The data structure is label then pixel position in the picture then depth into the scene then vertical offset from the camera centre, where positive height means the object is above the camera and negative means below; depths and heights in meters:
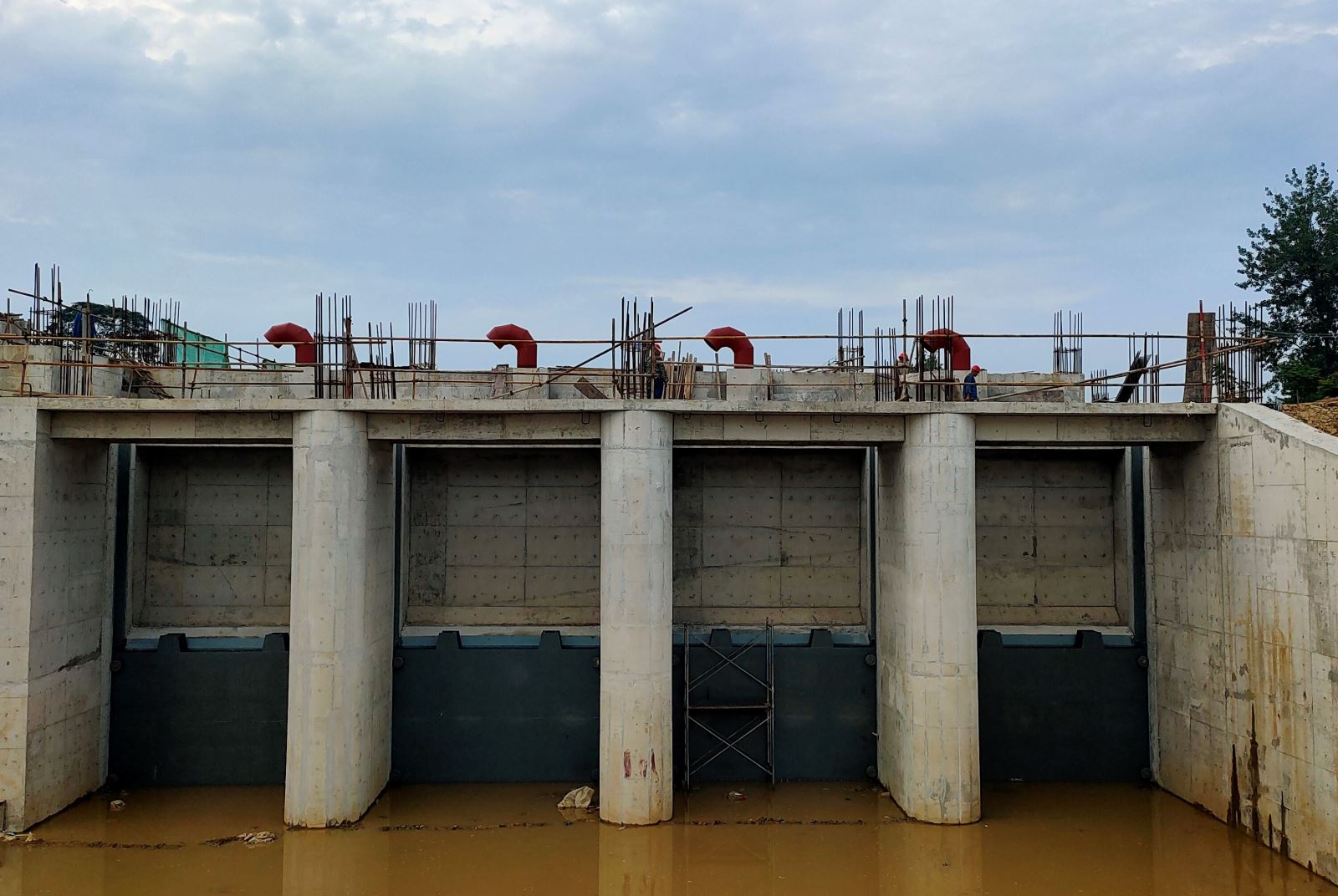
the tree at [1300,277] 27.66 +7.17
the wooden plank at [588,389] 15.68 +2.03
